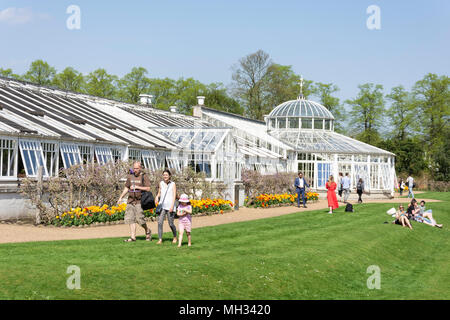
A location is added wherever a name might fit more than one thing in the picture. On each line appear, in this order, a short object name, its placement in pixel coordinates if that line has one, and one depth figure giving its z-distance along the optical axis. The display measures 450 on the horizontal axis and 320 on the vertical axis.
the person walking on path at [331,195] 24.48
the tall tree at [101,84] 63.97
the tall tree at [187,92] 69.38
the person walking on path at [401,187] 43.02
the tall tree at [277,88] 68.19
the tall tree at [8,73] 61.12
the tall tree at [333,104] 70.00
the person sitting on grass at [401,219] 21.64
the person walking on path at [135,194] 13.76
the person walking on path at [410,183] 37.39
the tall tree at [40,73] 61.59
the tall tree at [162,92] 68.50
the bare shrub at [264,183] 29.73
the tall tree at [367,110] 65.38
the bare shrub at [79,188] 18.39
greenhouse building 20.09
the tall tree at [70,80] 63.59
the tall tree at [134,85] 65.88
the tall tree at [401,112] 63.44
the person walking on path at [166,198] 13.68
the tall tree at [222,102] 70.25
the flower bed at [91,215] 17.98
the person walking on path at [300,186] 28.08
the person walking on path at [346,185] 30.88
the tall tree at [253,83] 68.00
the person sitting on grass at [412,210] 23.27
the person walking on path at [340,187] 31.69
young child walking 13.38
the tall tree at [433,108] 61.78
